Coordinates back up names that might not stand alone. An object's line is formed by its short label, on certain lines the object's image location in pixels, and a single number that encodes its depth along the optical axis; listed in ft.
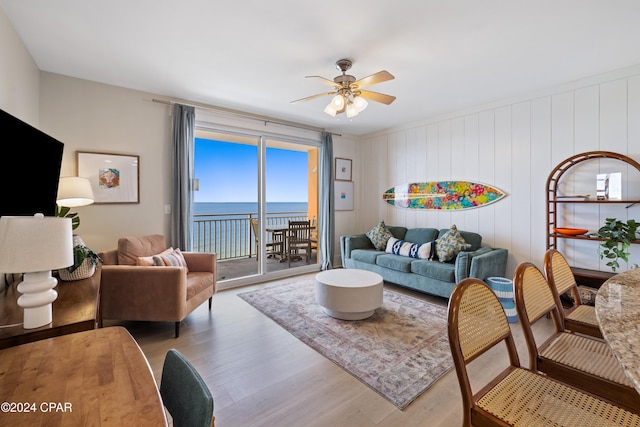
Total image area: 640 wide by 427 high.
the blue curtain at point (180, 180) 12.42
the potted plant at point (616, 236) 8.94
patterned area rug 6.96
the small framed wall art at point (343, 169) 18.69
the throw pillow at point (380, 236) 15.89
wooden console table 4.22
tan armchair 8.68
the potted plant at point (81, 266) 7.25
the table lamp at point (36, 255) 3.90
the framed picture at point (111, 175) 10.71
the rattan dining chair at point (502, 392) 3.15
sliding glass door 17.90
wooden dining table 2.35
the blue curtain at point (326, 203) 17.57
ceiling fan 9.05
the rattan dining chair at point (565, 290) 4.87
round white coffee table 9.89
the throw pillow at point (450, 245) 12.48
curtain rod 12.46
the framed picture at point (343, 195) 18.62
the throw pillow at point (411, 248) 13.46
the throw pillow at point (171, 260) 9.66
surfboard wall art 13.56
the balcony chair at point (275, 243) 20.13
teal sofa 11.21
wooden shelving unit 9.59
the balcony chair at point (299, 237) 19.11
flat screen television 4.92
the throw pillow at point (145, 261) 9.40
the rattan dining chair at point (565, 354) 3.61
